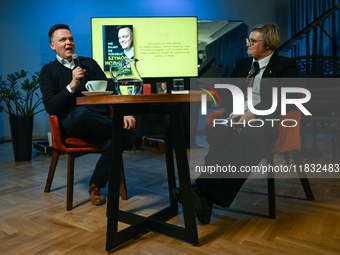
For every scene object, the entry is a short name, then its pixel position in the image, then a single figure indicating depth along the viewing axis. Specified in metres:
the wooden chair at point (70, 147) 1.75
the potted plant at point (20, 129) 3.24
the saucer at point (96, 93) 1.26
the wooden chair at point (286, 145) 1.53
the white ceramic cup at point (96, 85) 1.33
